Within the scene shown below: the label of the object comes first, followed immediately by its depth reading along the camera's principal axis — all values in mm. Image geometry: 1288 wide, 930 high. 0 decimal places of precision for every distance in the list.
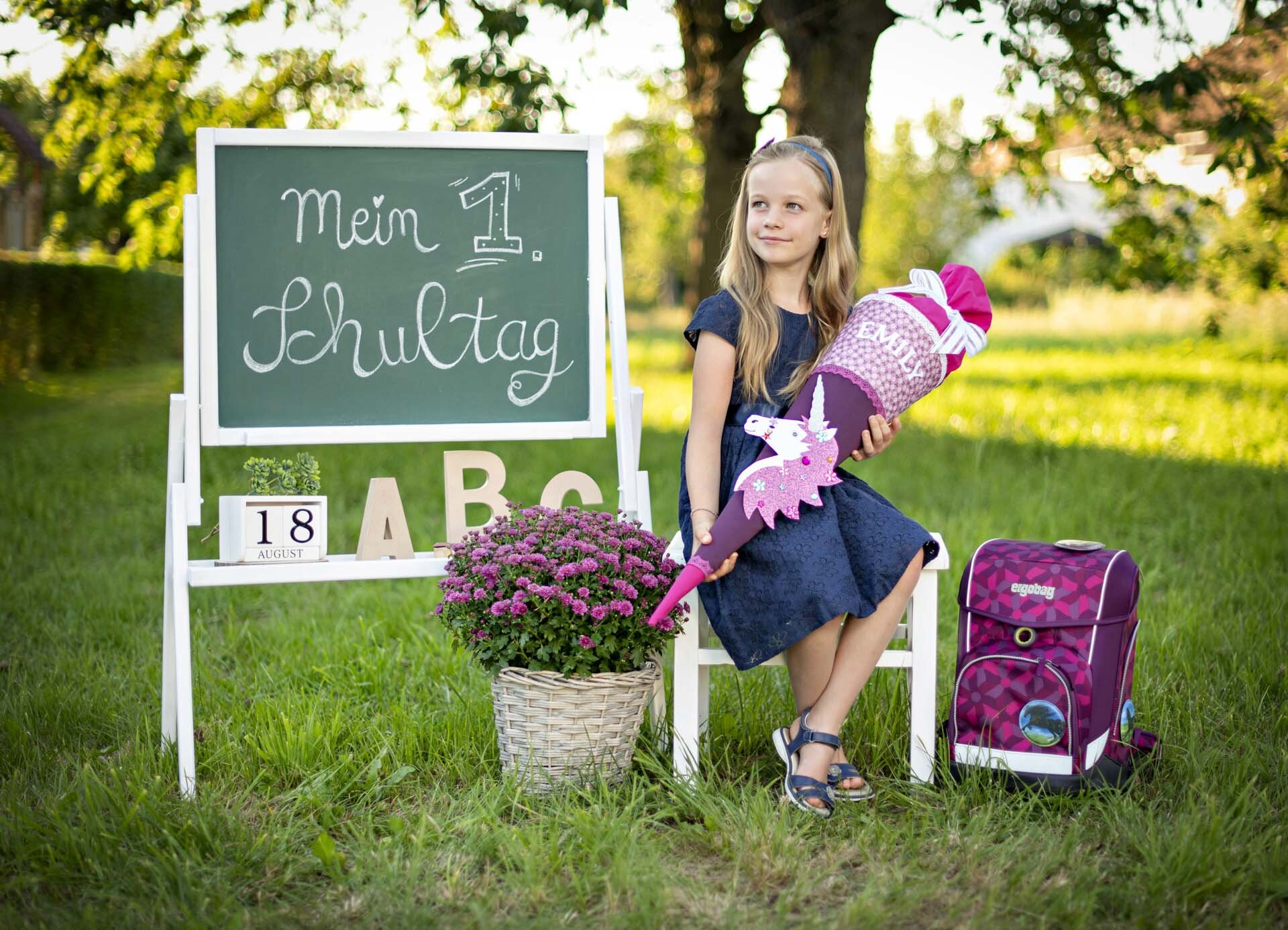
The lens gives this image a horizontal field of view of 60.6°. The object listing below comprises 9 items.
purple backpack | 2328
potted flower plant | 2309
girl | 2316
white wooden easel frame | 2443
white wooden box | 2504
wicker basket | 2348
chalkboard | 2639
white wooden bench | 2434
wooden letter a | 2648
